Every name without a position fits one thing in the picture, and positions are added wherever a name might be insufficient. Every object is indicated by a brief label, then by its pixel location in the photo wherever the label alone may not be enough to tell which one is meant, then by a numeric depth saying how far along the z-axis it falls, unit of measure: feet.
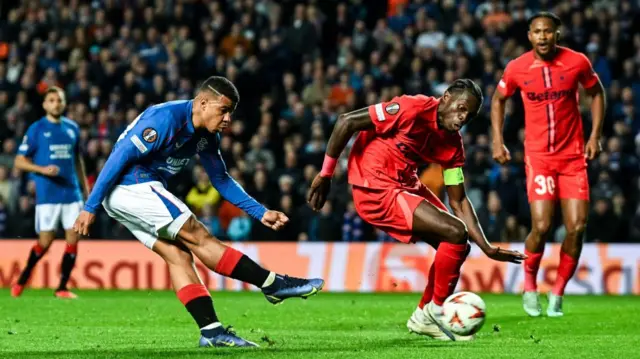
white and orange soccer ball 55.16
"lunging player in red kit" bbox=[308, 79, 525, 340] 55.83
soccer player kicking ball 52.16
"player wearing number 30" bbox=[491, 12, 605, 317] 70.13
